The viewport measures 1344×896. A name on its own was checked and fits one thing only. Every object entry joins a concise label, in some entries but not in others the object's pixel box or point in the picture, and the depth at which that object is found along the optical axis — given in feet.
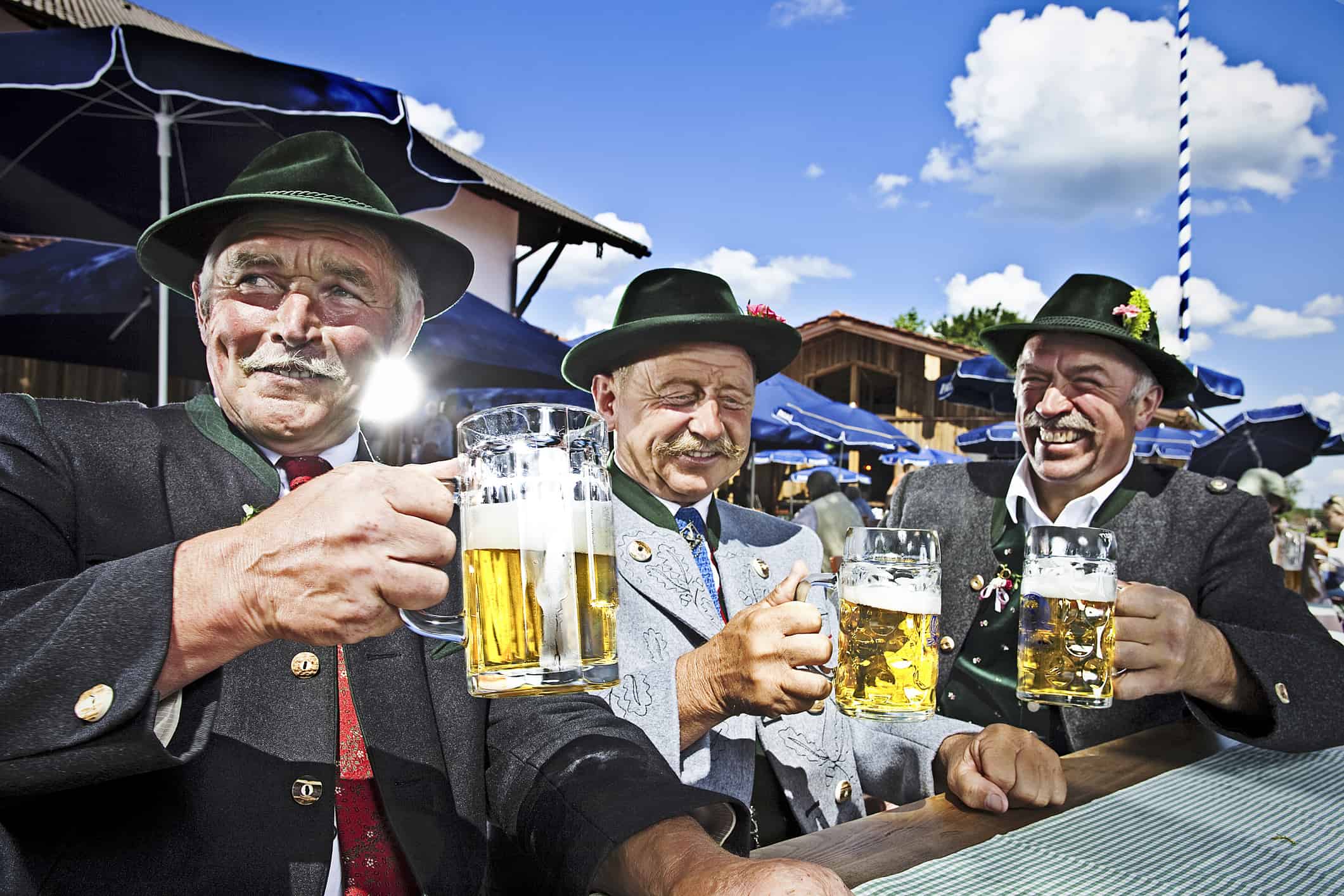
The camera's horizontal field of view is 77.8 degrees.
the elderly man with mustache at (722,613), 4.50
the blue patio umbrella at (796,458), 53.16
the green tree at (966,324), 153.48
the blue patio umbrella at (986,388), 17.08
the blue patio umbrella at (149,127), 9.40
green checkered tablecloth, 3.53
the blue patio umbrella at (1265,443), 29.30
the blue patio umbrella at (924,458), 52.01
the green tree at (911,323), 150.61
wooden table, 3.70
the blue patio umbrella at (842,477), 47.26
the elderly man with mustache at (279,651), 2.98
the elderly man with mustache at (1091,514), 7.45
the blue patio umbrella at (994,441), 38.96
